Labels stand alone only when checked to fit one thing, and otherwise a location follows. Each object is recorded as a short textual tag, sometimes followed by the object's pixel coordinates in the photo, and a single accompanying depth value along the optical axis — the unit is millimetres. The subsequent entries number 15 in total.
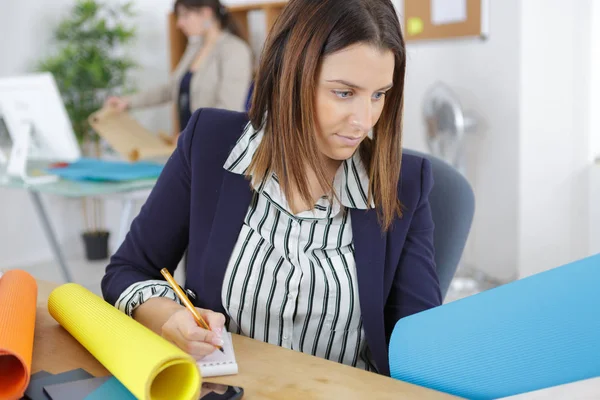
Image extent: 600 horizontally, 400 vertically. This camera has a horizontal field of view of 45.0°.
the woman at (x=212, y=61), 4109
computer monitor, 3055
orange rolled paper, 879
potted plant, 4902
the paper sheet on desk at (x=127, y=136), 3280
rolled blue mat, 779
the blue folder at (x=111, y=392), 872
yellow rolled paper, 827
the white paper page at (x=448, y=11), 3917
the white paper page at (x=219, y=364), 962
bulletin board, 3822
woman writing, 1267
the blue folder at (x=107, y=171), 2995
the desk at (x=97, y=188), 2870
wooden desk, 906
